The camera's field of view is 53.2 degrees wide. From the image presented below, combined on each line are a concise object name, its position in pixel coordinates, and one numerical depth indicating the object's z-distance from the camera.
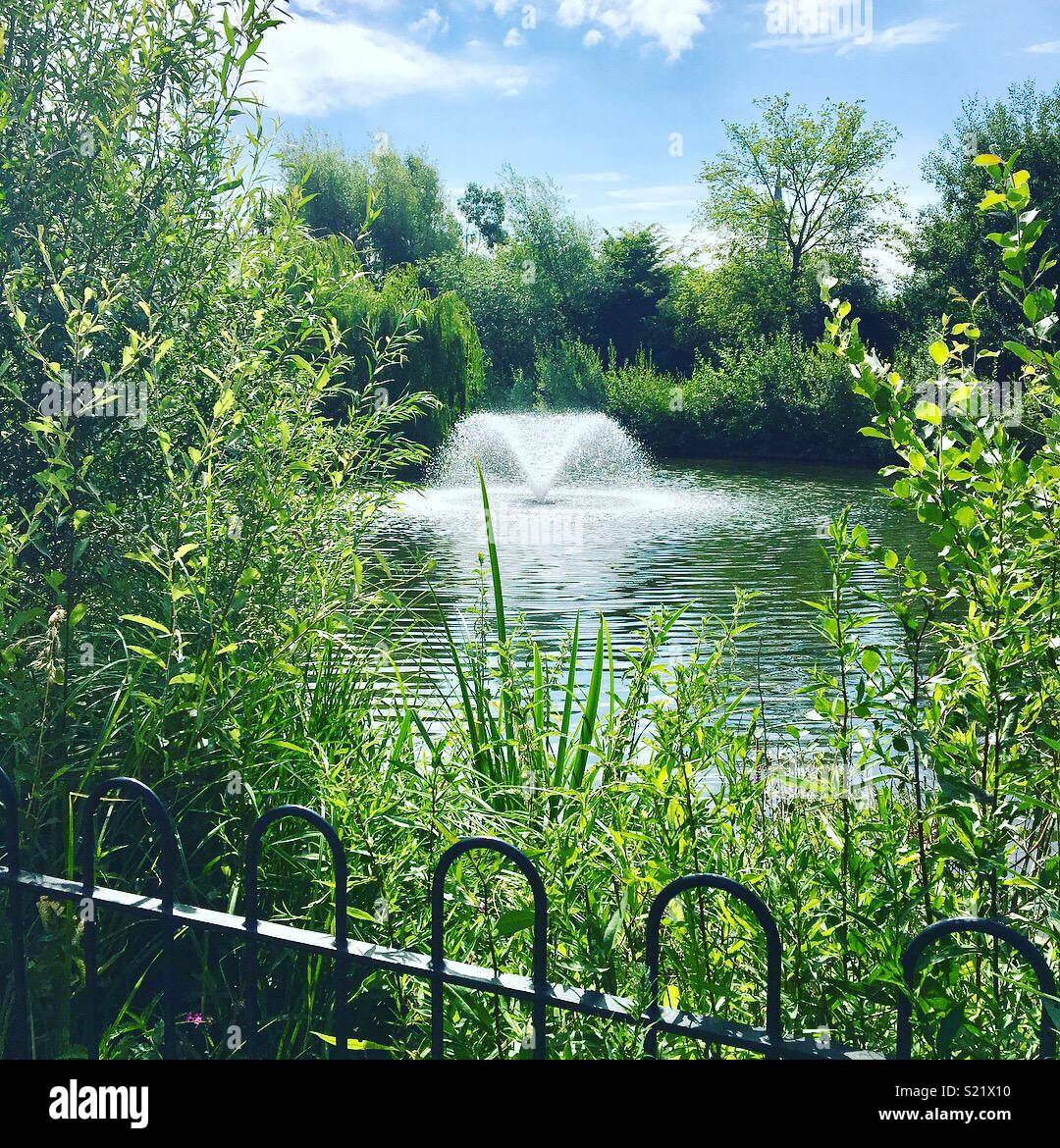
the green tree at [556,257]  40.75
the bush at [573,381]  33.50
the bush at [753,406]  27.77
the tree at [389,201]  32.16
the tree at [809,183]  37.22
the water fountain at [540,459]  21.41
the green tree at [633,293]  40.00
